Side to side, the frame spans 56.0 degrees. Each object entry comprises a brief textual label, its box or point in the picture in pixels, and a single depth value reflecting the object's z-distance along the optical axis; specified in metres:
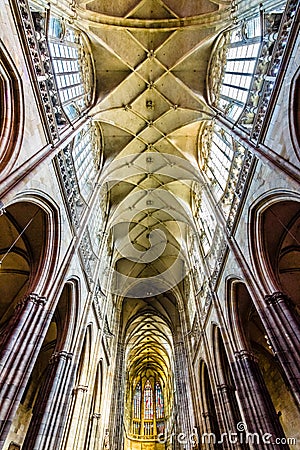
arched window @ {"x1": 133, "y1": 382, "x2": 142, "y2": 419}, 34.73
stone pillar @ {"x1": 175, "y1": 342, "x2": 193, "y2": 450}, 15.60
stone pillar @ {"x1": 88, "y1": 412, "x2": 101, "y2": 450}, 12.57
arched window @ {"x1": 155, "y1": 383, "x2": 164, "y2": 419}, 34.86
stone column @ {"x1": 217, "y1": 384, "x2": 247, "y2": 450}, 9.95
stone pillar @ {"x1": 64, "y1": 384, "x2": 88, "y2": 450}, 10.25
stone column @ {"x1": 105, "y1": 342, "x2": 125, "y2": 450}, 15.94
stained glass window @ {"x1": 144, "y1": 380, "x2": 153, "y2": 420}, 34.97
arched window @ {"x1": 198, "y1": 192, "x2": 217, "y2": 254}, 13.62
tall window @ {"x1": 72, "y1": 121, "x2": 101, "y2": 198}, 11.94
